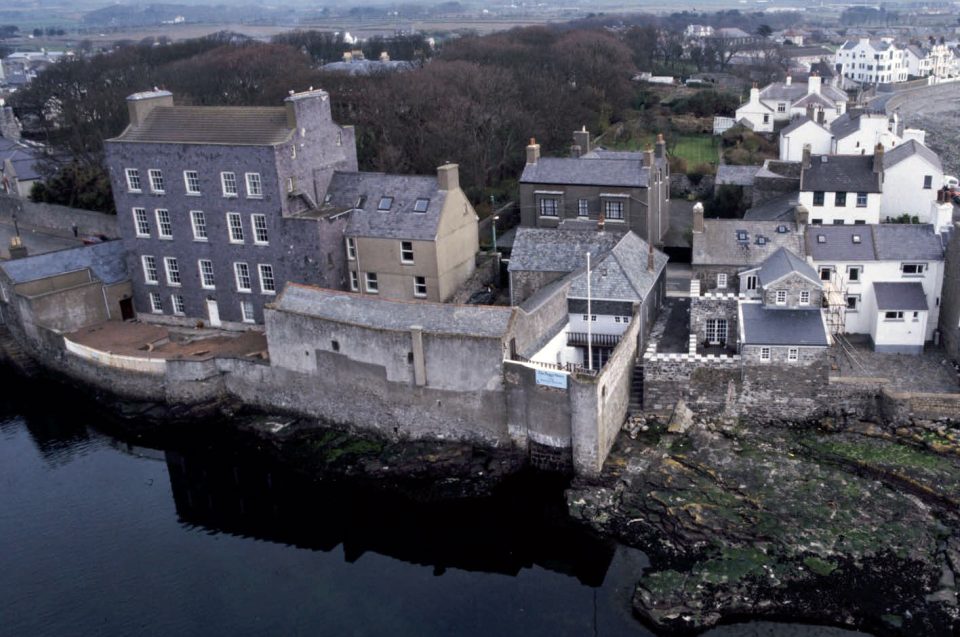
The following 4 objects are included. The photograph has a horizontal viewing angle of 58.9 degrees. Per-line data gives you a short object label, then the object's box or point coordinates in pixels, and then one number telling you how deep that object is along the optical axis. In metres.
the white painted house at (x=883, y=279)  37.00
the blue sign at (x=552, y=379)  31.55
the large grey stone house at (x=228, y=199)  41.00
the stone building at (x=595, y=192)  45.72
